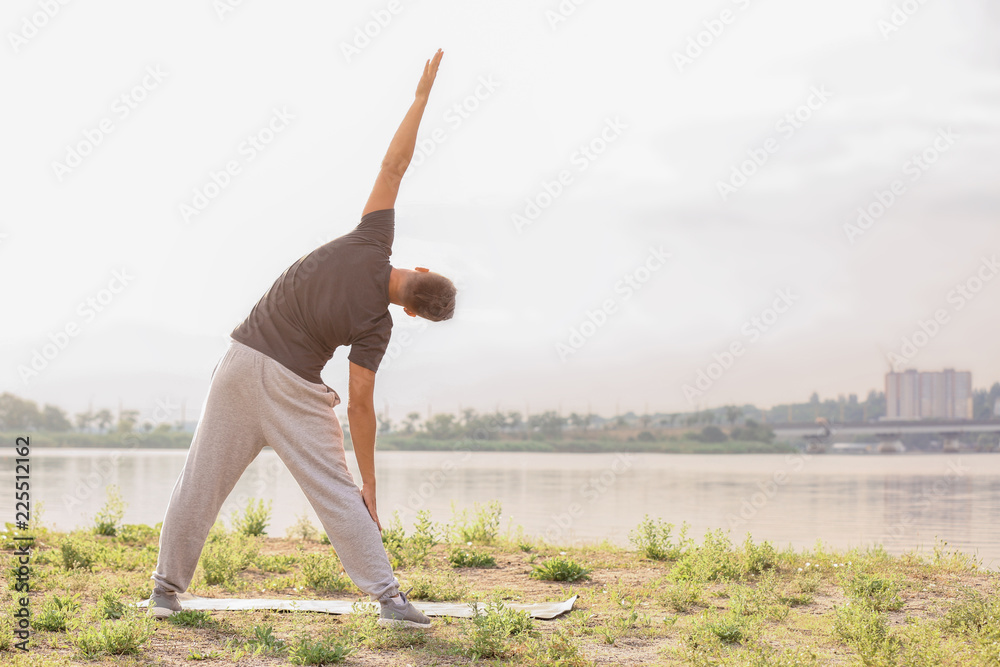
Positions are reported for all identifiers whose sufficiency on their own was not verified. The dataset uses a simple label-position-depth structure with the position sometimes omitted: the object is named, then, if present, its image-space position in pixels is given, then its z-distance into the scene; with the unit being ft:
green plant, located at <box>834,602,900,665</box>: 10.04
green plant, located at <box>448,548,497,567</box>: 19.53
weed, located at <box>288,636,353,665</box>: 10.34
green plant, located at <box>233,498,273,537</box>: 24.88
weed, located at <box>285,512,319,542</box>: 24.31
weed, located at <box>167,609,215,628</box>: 12.53
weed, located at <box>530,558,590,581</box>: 17.40
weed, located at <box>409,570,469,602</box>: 15.10
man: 12.17
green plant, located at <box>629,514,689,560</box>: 20.68
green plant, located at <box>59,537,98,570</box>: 18.16
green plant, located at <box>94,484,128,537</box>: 23.68
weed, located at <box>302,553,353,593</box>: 16.42
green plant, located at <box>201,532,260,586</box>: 16.85
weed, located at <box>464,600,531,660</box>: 10.76
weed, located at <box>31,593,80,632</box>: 11.89
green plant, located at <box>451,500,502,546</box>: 23.29
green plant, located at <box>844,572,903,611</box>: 13.88
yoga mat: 13.48
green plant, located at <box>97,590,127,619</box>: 12.48
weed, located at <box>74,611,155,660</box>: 10.61
